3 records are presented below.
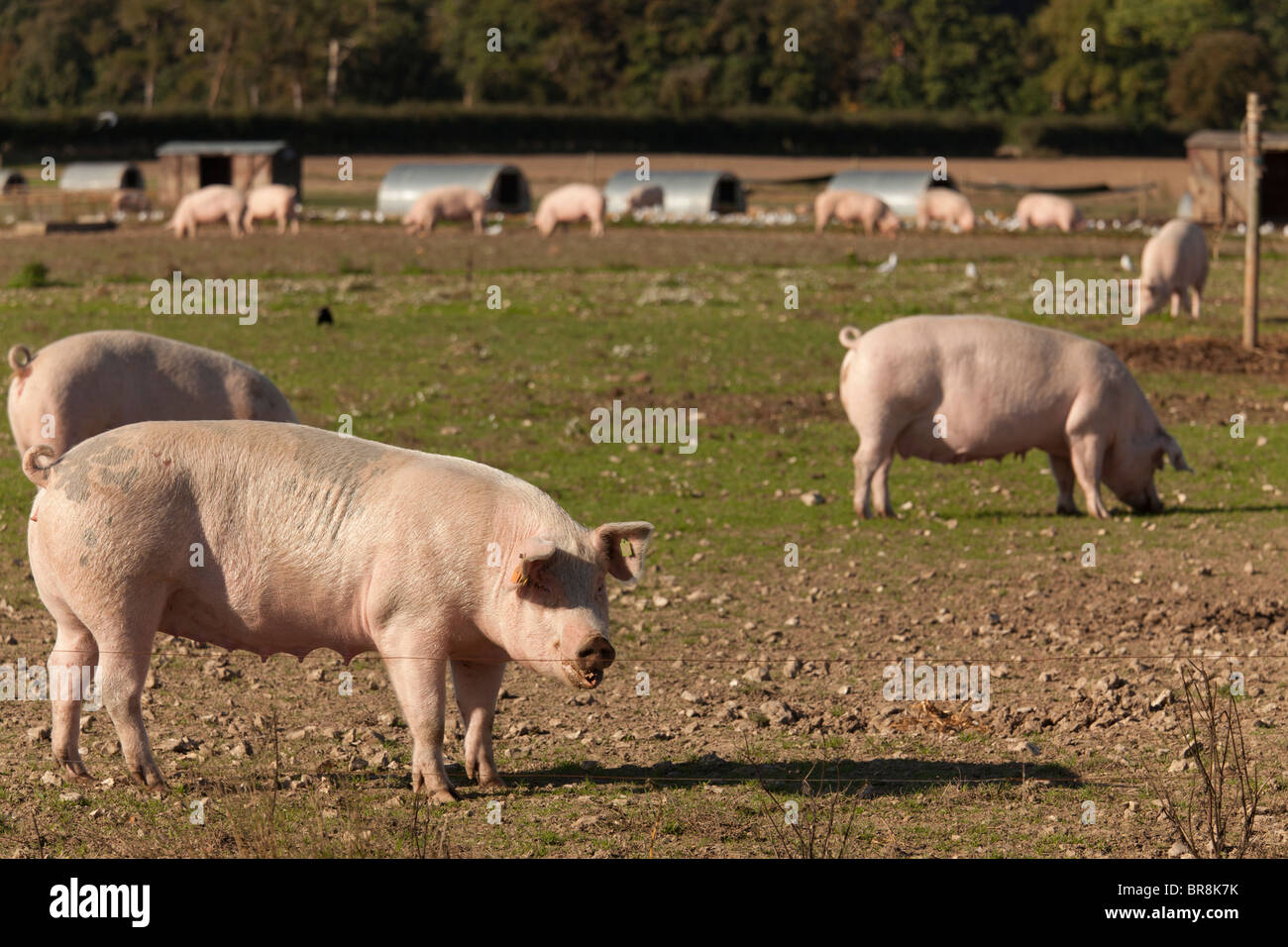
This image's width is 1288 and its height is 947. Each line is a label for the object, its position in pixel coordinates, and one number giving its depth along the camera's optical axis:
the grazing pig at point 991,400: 11.82
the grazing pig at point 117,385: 9.80
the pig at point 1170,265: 22.56
